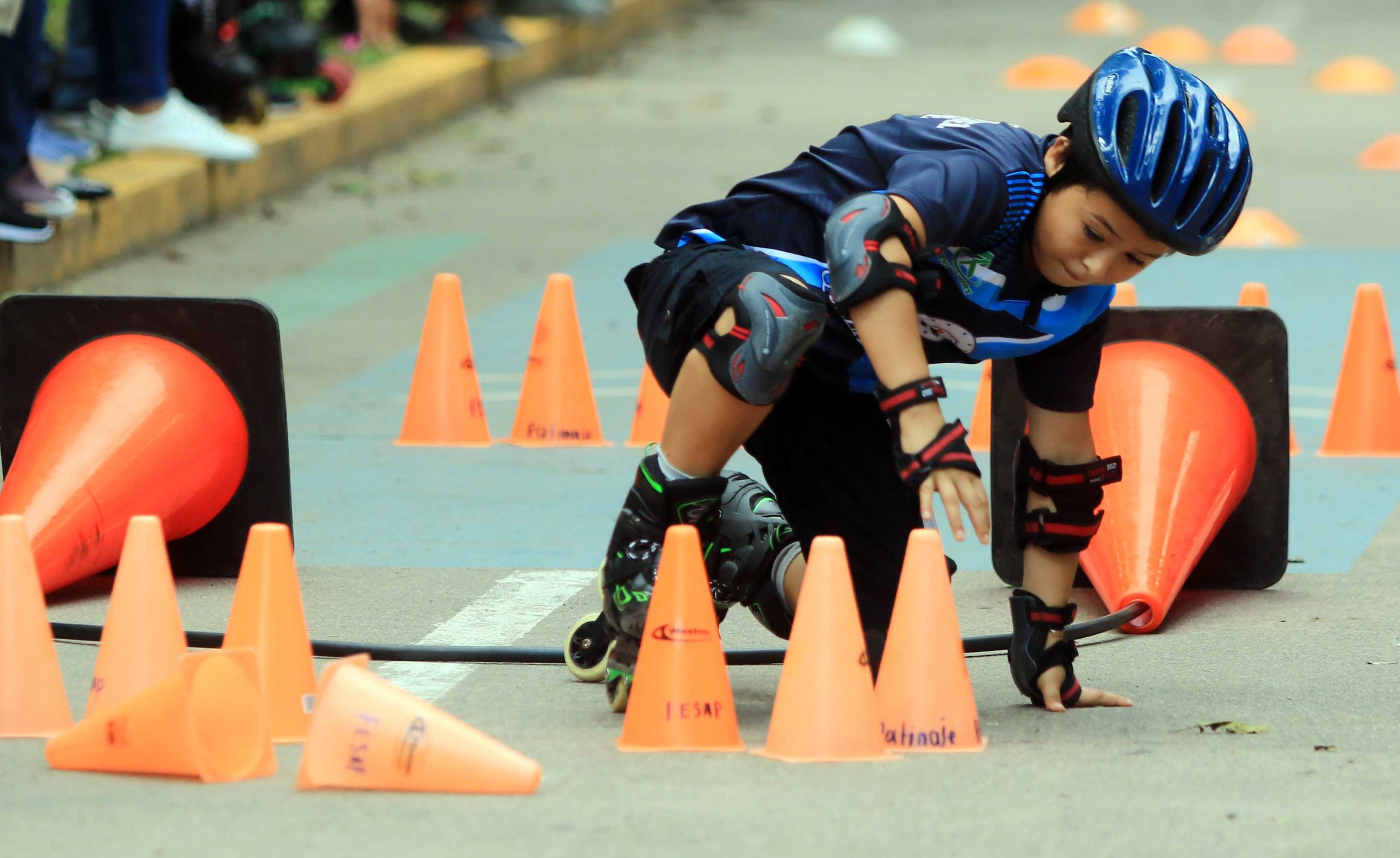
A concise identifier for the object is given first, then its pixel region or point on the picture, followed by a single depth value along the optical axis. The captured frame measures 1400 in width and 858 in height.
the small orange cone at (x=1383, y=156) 27.75
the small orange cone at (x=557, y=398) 14.68
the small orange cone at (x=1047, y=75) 34.25
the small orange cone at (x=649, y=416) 14.49
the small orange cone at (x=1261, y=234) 22.61
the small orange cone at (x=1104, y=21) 41.84
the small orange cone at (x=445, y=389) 14.52
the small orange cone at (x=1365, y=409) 14.45
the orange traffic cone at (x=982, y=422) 14.30
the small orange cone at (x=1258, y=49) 38.00
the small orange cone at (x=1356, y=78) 34.66
